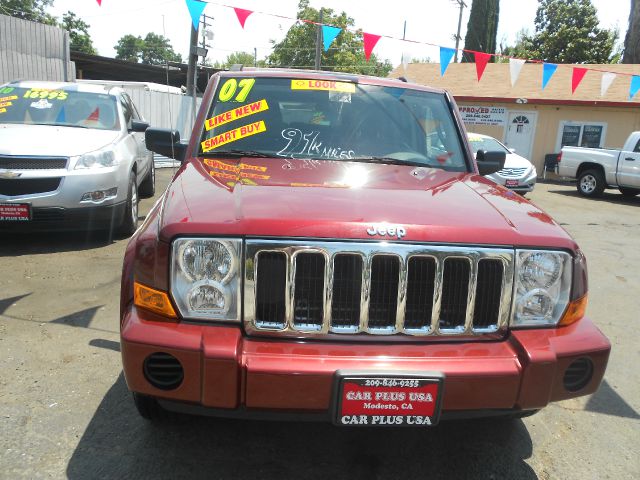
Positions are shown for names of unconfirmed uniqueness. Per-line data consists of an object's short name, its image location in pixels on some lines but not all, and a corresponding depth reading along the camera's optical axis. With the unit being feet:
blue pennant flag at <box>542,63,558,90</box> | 43.24
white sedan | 39.78
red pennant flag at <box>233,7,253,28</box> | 33.40
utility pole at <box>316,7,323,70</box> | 98.23
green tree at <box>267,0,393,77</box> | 136.36
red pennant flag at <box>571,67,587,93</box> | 48.41
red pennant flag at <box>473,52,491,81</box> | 43.20
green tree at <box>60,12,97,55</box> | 191.31
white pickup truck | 44.65
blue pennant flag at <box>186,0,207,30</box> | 29.25
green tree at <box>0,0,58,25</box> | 173.78
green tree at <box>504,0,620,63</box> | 113.80
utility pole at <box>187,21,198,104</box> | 50.12
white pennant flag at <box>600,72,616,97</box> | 55.42
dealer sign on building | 67.72
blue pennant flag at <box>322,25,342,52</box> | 34.12
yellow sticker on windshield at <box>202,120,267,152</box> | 10.98
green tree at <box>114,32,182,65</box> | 239.50
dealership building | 63.21
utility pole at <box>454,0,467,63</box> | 129.74
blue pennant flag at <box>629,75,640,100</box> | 49.93
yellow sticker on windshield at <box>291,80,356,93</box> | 12.01
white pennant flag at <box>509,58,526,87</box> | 44.24
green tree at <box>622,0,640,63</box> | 74.13
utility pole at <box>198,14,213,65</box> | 44.06
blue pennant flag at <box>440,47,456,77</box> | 41.80
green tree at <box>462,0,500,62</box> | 95.61
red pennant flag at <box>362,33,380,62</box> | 38.30
